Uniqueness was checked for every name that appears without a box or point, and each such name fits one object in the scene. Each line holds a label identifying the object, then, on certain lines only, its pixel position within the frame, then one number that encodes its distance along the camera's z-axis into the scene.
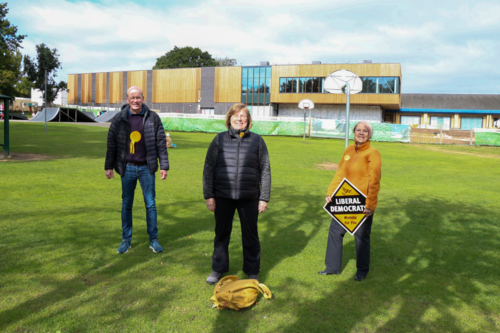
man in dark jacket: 4.72
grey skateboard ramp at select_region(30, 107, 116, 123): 42.44
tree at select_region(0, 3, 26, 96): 39.88
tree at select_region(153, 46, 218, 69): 86.31
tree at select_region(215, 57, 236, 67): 92.10
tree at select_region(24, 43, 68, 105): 79.81
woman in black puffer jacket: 3.90
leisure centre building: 51.97
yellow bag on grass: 3.46
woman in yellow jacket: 4.19
